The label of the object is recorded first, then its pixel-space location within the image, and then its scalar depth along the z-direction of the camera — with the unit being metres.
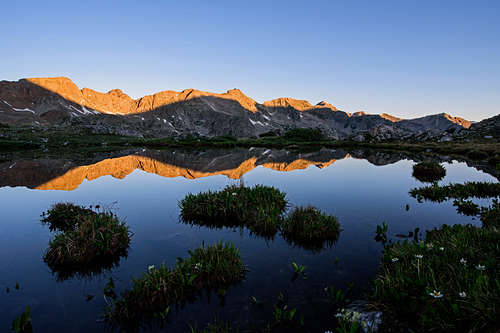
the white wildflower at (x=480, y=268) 6.58
